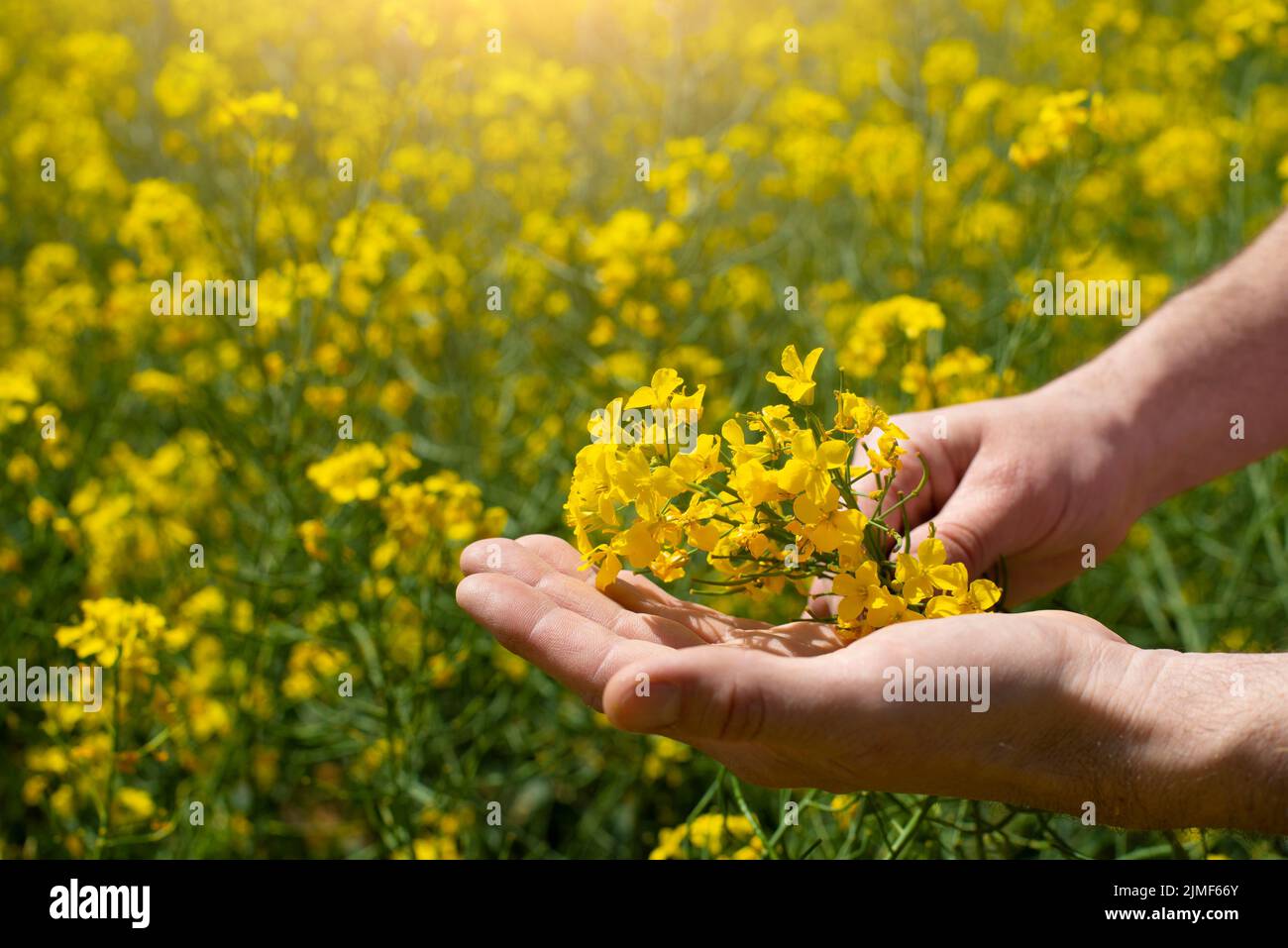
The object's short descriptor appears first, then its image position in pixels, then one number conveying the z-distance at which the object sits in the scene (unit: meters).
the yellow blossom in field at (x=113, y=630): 0.55
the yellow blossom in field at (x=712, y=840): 0.53
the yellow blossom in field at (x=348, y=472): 0.61
